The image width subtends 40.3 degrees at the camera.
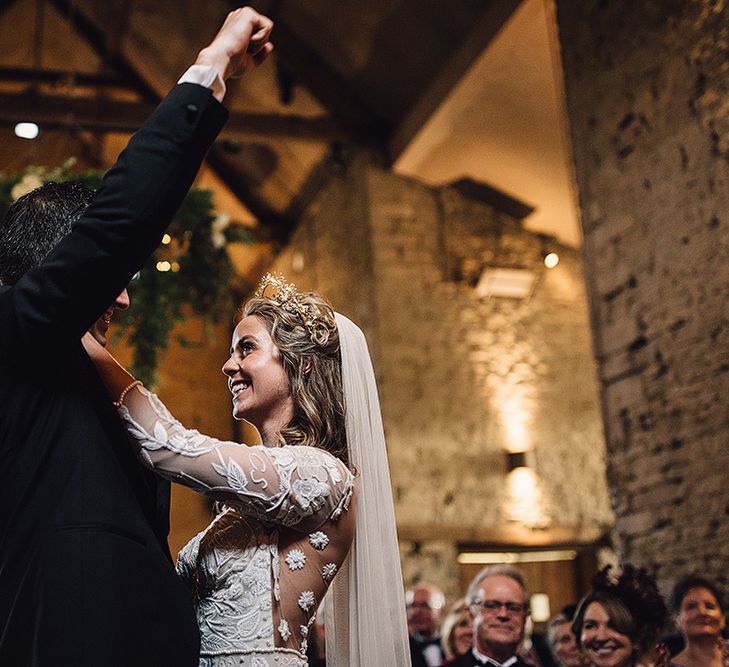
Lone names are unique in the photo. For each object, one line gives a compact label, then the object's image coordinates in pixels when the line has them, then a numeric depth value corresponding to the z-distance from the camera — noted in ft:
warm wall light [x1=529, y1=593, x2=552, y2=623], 28.73
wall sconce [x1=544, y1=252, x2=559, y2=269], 29.84
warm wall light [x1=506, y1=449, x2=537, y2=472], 28.02
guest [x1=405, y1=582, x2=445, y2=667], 19.04
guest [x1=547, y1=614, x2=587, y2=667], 15.82
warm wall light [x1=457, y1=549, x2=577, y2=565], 28.35
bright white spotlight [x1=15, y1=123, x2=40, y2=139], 21.89
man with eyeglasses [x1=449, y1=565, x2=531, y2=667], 12.80
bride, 5.34
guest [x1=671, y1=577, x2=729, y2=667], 13.15
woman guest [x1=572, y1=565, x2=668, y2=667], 11.92
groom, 4.10
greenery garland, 16.24
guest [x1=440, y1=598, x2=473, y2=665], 16.58
